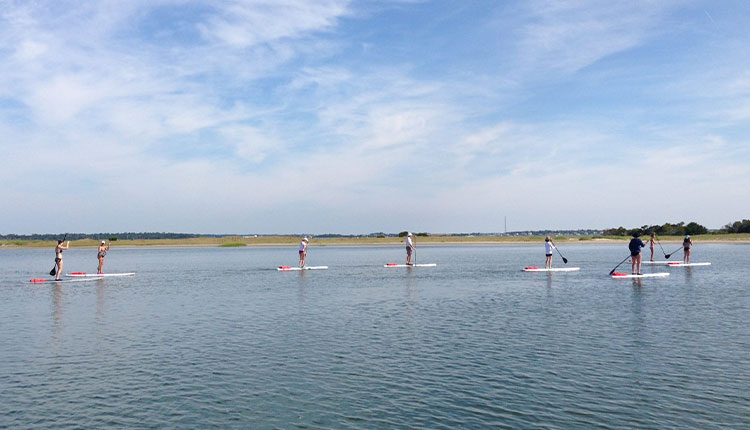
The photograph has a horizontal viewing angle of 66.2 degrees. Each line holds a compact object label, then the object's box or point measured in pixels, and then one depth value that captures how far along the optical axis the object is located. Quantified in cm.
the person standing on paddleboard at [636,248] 3666
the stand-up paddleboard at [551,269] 4488
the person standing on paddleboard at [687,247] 5086
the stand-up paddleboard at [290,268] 4984
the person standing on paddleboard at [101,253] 4550
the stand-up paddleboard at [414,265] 5368
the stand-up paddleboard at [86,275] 4562
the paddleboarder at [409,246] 5256
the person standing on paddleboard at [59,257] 4059
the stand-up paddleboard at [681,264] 5028
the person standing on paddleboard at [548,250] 4545
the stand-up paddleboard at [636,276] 3828
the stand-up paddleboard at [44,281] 4124
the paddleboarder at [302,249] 4932
